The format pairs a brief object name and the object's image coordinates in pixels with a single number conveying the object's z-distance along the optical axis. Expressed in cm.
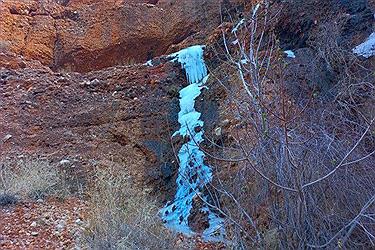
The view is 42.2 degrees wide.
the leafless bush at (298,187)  307
